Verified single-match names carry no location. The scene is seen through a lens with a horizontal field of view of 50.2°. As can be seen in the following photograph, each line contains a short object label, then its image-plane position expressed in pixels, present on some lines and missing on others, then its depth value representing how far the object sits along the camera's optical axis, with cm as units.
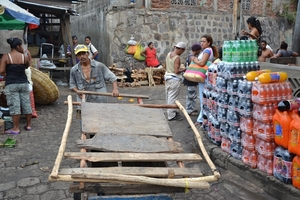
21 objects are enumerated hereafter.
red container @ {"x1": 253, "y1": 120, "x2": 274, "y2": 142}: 407
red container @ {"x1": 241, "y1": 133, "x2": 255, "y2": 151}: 443
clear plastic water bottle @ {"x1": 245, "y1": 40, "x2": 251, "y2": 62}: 482
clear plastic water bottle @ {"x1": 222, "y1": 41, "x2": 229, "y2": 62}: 497
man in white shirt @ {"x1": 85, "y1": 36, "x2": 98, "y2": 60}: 1283
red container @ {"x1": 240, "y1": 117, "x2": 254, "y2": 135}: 440
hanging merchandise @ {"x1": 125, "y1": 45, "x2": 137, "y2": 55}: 1370
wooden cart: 230
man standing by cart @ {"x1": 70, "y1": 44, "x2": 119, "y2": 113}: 492
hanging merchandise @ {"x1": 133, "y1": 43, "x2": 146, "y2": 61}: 1378
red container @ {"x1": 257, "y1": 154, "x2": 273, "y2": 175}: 418
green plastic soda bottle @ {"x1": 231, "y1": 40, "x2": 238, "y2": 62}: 486
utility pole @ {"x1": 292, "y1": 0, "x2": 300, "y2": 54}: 730
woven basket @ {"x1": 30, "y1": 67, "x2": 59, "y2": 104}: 827
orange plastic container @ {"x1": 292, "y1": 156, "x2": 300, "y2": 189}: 371
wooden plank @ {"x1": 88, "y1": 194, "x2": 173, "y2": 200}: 245
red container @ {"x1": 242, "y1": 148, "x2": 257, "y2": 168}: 445
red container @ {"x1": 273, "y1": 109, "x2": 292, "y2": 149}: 381
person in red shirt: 1375
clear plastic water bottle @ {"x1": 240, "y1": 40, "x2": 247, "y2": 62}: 482
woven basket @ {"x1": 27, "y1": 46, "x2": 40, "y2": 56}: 1289
